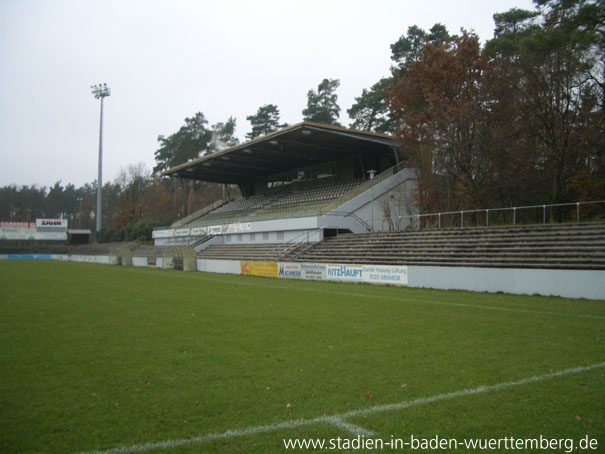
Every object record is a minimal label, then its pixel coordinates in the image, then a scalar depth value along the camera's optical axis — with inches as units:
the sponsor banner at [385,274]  807.1
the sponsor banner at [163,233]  2078.0
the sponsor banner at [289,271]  1042.1
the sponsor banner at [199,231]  1801.2
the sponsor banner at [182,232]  1923.0
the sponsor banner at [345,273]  888.3
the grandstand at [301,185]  1295.5
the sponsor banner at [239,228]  1566.4
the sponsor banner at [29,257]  2662.4
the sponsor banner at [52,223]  2770.7
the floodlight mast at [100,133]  2539.4
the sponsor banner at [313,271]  973.2
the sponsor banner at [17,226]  2682.1
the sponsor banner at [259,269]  1123.9
